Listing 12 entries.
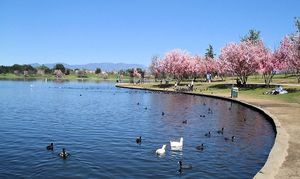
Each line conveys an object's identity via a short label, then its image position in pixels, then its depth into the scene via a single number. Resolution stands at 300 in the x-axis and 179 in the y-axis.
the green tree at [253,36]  96.54
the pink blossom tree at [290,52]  48.15
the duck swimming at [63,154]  15.43
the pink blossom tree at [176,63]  80.31
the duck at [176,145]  16.82
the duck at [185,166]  13.77
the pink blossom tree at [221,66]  65.49
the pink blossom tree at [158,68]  86.17
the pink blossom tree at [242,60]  59.89
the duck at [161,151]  16.03
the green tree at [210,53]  125.46
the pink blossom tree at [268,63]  58.24
